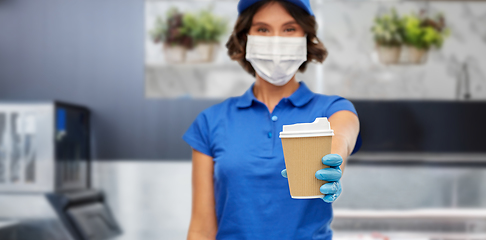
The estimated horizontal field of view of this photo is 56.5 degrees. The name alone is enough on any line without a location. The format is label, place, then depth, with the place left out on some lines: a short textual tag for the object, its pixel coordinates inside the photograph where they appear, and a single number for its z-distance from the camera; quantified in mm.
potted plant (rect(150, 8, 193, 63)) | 2219
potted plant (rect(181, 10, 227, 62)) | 2219
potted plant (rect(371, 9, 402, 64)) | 2217
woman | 1059
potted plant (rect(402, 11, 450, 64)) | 2211
